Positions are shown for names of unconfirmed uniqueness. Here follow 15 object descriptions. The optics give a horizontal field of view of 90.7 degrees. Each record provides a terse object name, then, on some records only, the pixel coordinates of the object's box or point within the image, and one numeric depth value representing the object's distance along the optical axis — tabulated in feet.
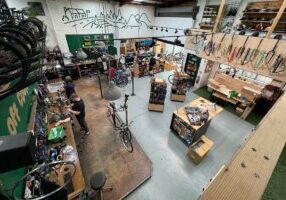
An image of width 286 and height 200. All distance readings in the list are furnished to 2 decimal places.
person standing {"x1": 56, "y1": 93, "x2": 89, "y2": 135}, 14.19
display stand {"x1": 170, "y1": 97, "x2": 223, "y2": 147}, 15.64
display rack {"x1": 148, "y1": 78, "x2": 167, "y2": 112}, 20.35
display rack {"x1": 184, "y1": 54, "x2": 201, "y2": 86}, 27.53
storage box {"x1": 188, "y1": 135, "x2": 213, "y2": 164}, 13.98
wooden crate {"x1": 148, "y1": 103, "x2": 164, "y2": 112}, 21.73
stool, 9.73
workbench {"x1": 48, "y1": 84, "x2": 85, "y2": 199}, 9.22
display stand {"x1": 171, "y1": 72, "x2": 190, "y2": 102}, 23.05
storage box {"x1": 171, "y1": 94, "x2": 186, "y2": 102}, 24.47
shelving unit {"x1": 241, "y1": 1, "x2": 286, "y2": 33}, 21.74
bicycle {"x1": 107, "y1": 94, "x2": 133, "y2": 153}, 15.47
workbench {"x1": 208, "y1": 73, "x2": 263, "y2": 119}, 21.27
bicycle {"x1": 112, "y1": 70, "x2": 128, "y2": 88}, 29.39
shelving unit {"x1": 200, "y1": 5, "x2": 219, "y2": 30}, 25.02
